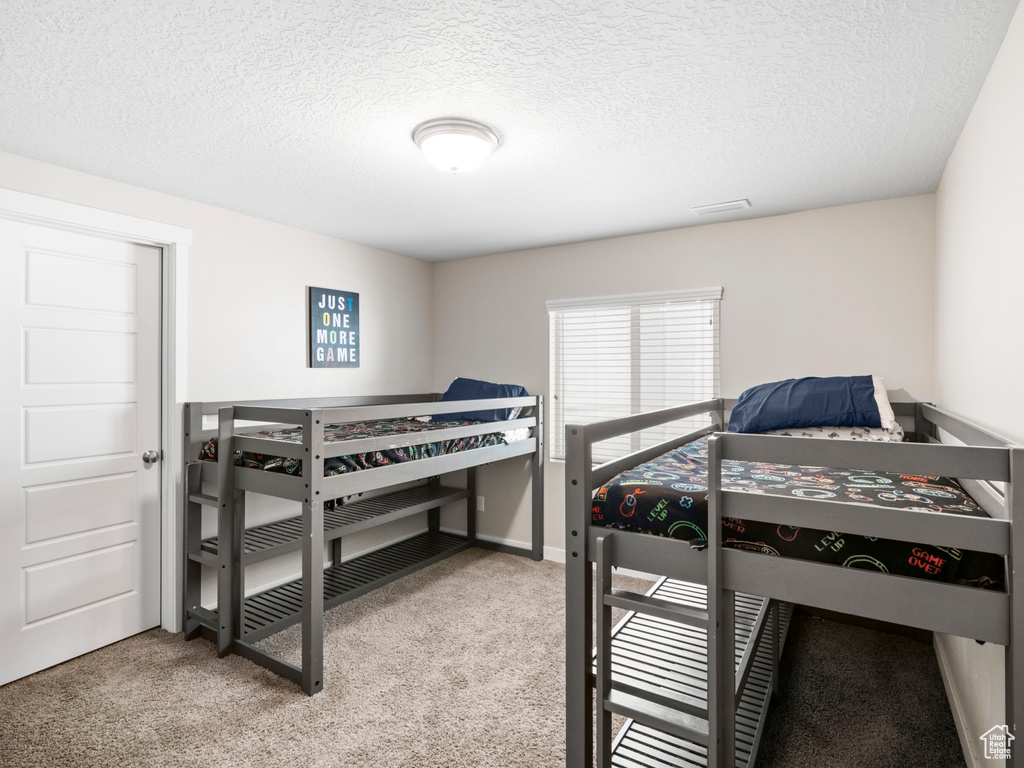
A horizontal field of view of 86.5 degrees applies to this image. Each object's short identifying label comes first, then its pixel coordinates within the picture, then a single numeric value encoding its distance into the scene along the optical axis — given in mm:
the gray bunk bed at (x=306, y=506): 2221
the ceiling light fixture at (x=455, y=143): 1927
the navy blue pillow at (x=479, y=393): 3639
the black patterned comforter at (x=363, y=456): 2371
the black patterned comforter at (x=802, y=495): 1189
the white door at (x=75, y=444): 2283
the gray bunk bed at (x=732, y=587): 1129
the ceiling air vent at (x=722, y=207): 2836
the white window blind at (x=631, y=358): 3328
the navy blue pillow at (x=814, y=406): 2492
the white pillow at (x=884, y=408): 2408
